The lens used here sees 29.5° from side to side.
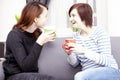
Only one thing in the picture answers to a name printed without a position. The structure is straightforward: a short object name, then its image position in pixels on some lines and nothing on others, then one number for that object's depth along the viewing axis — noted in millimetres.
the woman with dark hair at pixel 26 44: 1604
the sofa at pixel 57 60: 1971
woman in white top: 1571
